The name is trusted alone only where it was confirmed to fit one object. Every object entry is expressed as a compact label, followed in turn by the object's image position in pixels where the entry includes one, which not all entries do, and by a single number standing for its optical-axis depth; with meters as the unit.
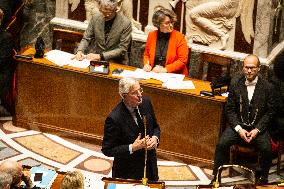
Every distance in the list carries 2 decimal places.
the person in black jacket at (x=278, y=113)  12.79
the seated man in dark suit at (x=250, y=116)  12.43
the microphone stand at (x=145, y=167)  9.22
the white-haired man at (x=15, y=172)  8.74
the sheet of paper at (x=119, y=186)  9.16
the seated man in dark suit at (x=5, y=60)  14.68
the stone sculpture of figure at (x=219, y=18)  15.59
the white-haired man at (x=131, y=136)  9.74
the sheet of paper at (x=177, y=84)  13.39
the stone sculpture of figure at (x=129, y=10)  16.89
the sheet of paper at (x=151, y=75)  13.79
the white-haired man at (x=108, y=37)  14.86
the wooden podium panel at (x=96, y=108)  13.29
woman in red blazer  14.28
